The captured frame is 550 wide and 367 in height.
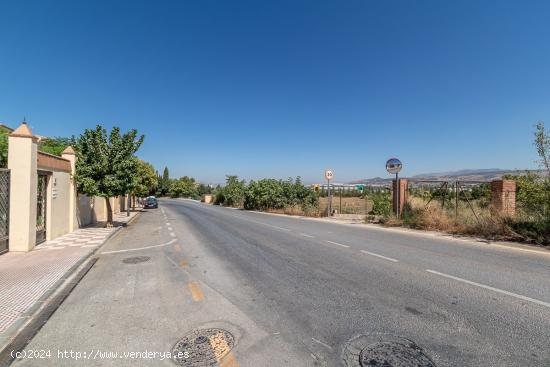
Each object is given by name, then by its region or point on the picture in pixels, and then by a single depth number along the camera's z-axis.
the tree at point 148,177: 36.47
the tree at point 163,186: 103.32
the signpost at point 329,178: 23.98
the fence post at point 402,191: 16.36
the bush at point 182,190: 104.44
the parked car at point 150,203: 41.72
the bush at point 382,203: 17.58
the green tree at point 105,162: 14.03
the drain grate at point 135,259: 8.00
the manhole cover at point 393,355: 3.03
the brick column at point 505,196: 12.16
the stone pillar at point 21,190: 8.80
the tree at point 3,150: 11.52
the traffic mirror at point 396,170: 16.43
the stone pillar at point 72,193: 13.69
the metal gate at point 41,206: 10.52
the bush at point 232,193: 46.64
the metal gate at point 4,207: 8.48
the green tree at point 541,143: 10.12
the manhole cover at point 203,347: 3.17
